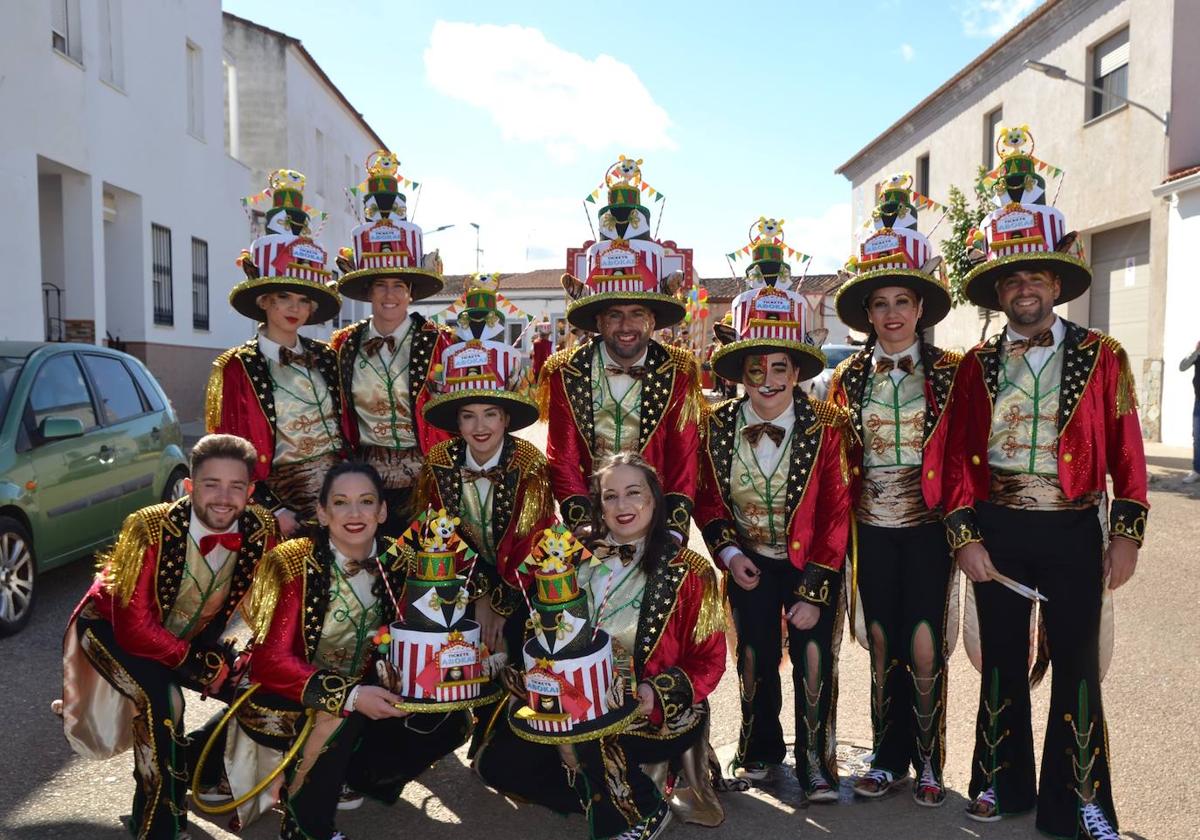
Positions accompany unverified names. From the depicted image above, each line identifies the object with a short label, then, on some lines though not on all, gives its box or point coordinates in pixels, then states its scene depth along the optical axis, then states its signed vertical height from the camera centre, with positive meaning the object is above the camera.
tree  14.40 +2.25
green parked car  5.61 -0.58
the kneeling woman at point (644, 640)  3.38 -0.99
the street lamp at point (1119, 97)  13.04 +4.20
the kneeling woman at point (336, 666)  3.23 -1.06
